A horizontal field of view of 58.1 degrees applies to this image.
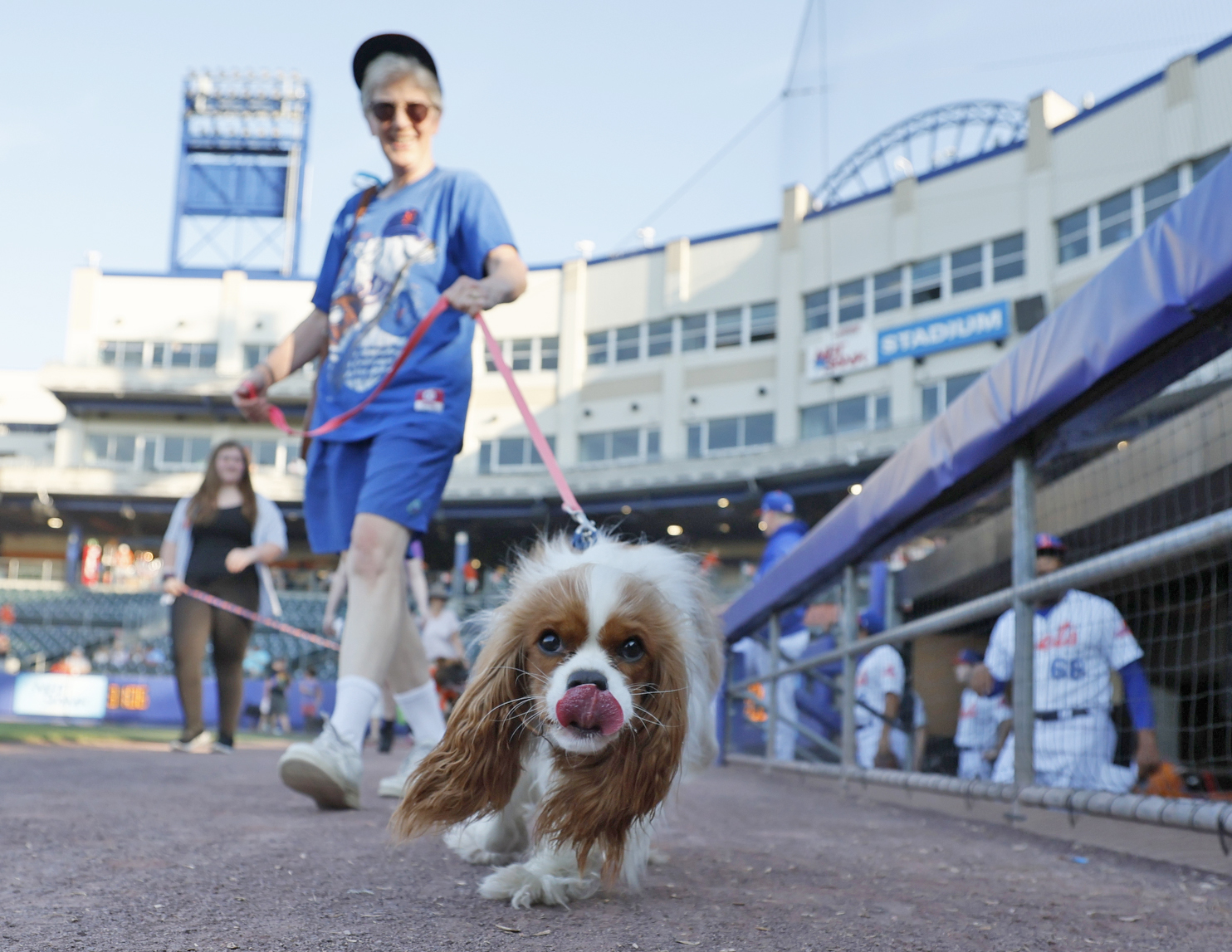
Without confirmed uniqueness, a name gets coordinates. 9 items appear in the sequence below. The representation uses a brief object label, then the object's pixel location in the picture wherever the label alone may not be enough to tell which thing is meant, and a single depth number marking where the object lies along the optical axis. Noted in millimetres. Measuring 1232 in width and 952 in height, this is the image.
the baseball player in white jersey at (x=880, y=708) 6179
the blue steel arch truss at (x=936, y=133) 30281
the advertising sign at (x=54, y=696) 20359
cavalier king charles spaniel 1972
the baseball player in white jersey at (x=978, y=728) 5406
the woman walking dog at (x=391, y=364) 3342
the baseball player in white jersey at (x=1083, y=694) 4051
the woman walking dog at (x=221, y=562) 6180
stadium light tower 43719
